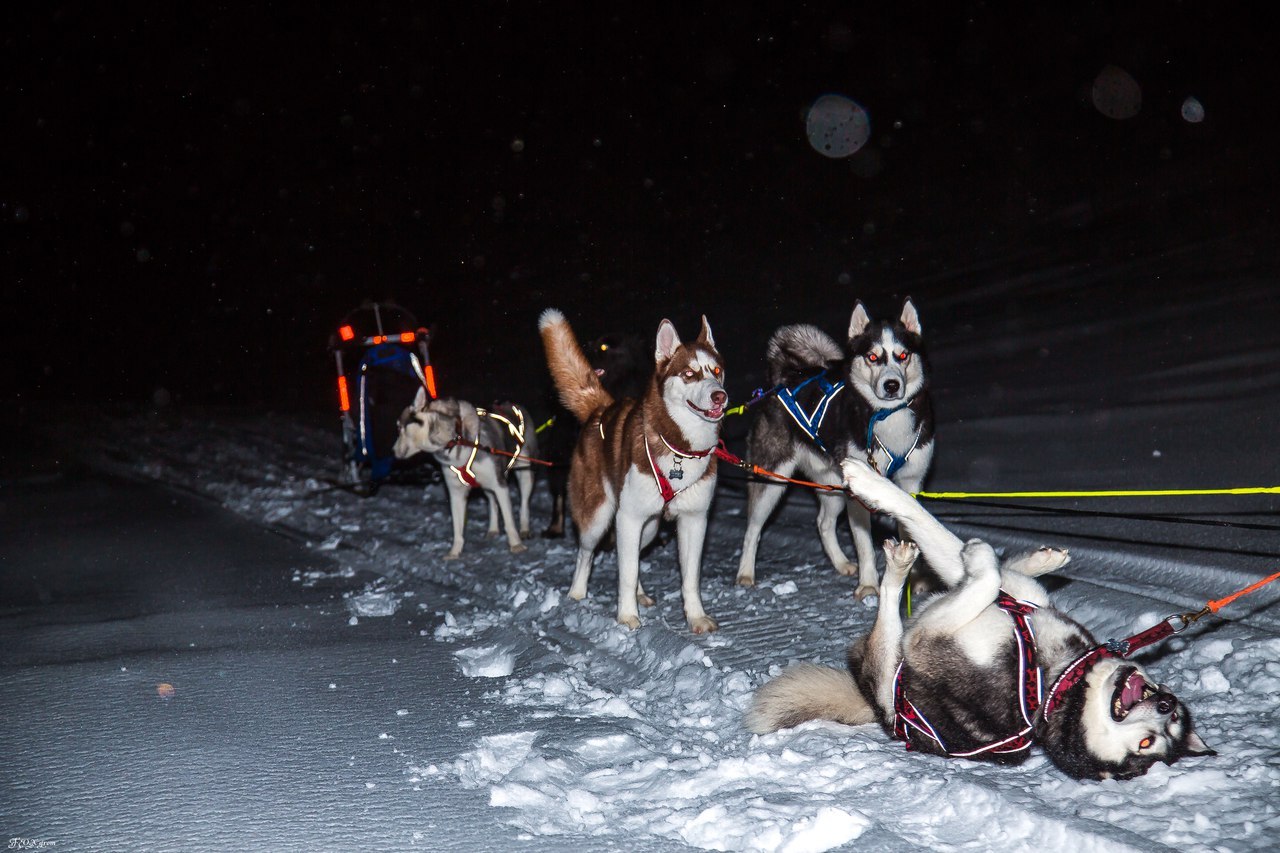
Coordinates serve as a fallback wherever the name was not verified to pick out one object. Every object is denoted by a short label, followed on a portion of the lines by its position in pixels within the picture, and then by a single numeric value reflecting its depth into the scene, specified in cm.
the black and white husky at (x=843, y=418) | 496
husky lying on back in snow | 286
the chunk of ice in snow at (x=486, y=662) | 453
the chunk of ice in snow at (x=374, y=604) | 568
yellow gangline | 315
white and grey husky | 711
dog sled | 815
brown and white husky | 495
